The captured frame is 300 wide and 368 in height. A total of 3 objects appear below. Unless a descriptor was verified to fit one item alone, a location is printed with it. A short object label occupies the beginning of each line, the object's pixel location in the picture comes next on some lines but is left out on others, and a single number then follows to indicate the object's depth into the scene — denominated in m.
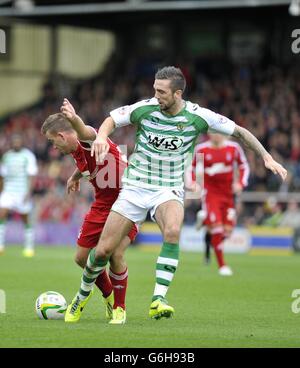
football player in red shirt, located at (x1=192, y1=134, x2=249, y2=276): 34.34
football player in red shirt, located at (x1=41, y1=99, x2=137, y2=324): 18.89
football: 19.69
